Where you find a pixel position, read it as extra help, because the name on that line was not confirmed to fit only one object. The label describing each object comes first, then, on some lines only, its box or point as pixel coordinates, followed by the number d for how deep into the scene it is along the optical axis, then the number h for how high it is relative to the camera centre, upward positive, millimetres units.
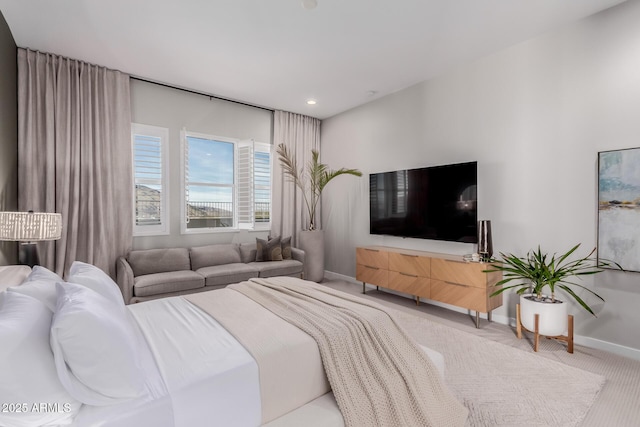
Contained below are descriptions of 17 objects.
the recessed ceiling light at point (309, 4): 2482 +1680
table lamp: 2311 -113
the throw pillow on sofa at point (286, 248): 4688 -517
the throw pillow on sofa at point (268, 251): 4539 -542
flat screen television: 3463 +138
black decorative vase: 3166 -286
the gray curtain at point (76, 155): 3242 +656
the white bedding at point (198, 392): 1125 -694
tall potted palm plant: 4945 +379
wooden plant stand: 2607 -1034
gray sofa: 3379 -703
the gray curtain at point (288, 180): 5164 +637
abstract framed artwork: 2482 +56
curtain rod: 4032 +1719
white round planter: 2602 -863
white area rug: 1827 -1165
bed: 1074 -645
